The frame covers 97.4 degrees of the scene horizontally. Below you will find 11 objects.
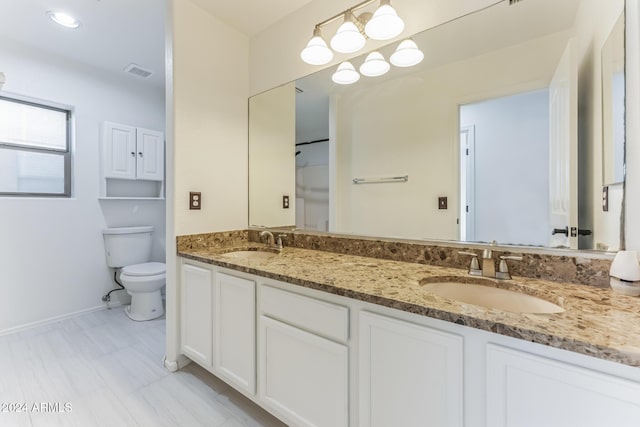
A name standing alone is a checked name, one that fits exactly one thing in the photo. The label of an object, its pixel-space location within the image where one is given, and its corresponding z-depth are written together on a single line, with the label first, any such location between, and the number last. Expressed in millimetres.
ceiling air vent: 2651
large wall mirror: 1078
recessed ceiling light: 1924
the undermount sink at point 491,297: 965
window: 2320
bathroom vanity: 646
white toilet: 2451
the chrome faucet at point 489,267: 1118
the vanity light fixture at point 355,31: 1351
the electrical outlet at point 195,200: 1823
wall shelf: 2664
